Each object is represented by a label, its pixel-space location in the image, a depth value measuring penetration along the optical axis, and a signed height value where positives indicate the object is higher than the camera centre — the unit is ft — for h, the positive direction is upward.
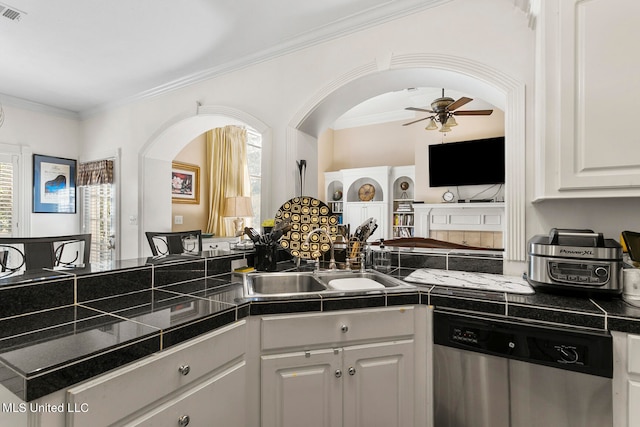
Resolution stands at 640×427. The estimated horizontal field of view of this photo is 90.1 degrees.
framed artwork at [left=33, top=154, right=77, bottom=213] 13.75 +1.38
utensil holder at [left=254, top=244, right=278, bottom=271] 6.64 -0.89
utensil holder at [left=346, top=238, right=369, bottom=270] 6.72 -0.77
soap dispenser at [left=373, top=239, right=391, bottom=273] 6.73 -0.94
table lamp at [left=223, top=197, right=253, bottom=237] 14.37 +0.38
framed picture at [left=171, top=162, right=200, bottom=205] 14.39 +1.51
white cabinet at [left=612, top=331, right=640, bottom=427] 3.65 -1.90
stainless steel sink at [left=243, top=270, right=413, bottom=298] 6.23 -1.26
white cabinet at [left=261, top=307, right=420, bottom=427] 4.55 -2.25
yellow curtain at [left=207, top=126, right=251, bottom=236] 15.78 +2.35
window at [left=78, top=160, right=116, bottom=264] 13.51 +0.47
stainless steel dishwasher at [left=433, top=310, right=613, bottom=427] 3.84 -2.09
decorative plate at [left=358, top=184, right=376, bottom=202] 20.57 +1.51
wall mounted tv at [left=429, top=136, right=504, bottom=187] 16.60 +2.86
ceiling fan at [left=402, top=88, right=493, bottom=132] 12.58 +4.36
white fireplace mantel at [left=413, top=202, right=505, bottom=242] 16.20 -0.06
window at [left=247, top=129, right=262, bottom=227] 18.40 +2.86
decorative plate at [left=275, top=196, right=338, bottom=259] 7.36 -0.20
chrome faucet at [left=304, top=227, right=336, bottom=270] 6.71 -0.84
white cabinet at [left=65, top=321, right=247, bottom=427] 2.77 -1.75
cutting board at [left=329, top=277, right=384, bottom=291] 5.82 -1.27
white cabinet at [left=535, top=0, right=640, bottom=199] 4.38 +1.69
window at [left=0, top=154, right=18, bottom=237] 12.83 +0.82
